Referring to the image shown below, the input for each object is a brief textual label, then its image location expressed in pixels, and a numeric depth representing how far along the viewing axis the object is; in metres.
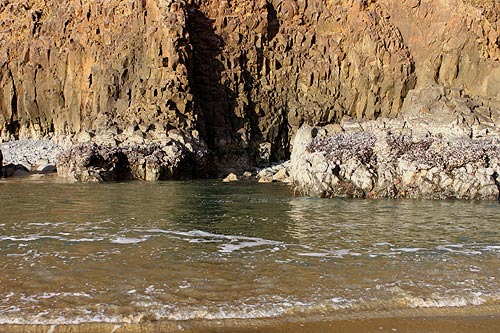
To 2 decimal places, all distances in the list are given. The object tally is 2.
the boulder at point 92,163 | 28.30
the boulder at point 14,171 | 31.73
